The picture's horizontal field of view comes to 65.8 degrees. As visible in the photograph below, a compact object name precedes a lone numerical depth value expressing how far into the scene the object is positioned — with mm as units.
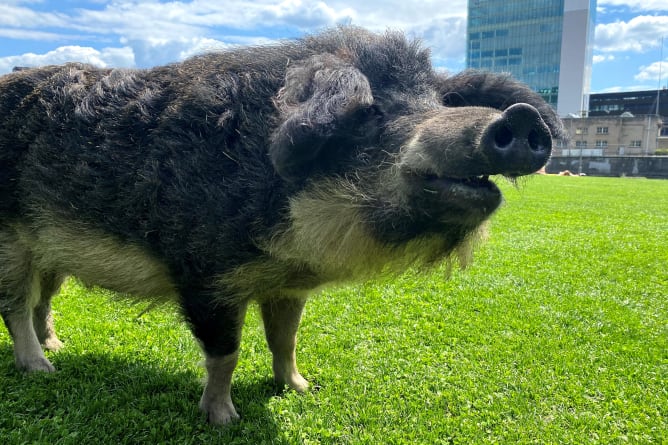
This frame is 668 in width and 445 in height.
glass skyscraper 45406
